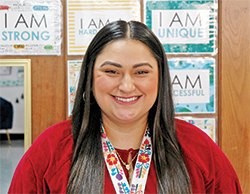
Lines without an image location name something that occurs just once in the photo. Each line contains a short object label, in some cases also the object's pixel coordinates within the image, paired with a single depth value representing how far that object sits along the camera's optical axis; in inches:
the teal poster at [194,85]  78.2
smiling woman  41.9
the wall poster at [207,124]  78.7
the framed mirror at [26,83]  76.2
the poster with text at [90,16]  76.0
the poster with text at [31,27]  75.9
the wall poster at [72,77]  76.6
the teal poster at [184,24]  76.7
